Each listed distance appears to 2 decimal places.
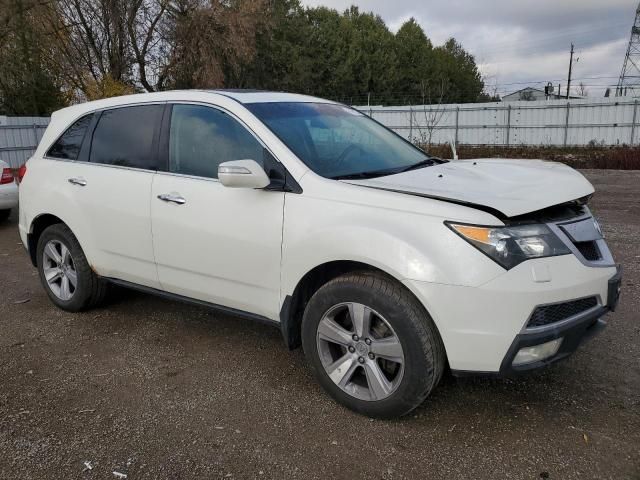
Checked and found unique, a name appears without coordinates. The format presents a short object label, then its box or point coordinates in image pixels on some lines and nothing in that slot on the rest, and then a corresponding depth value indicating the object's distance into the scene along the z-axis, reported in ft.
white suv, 8.52
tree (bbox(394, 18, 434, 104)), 173.99
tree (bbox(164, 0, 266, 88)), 78.33
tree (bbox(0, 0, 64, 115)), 67.44
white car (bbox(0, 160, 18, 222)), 27.68
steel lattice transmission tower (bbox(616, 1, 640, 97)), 137.08
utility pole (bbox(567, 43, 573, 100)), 184.65
